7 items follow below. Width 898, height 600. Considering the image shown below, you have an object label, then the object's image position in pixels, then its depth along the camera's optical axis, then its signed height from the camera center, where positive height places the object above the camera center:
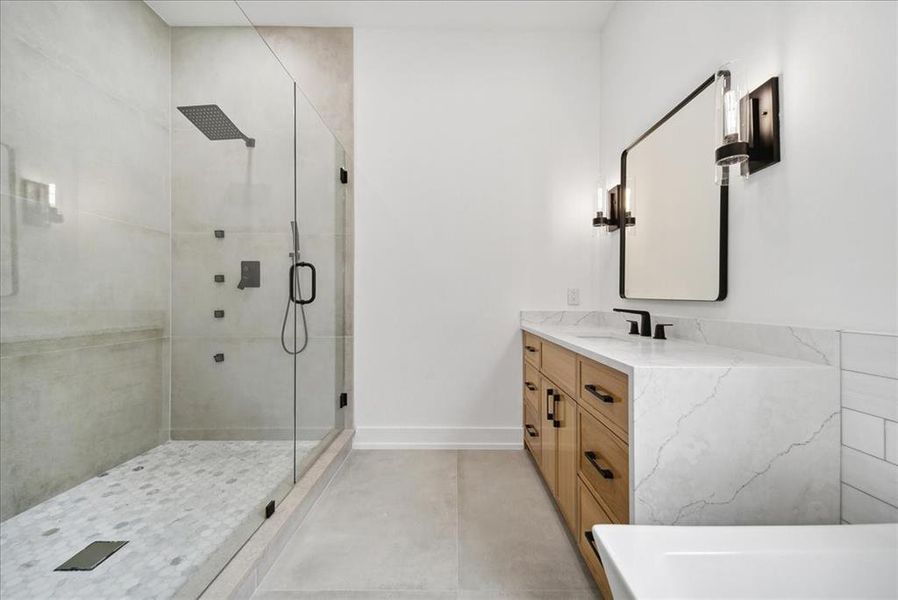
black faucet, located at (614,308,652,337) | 1.79 -0.10
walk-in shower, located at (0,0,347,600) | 0.99 +0.01
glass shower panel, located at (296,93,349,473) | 2.05 +0.16
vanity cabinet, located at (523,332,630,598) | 1.08 -0.51
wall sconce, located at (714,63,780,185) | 1.19 +0.58
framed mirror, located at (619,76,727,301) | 1.49 +0.42
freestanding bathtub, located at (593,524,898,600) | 0.62 -0.44
